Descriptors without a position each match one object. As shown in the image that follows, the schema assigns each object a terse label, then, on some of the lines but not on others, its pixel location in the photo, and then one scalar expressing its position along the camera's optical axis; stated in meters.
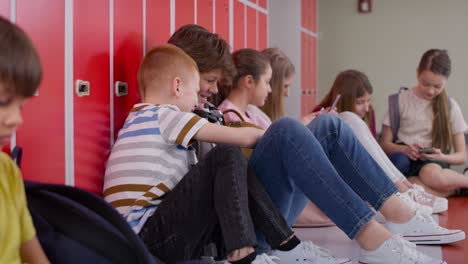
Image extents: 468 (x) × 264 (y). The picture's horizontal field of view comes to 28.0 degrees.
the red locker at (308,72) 4.99
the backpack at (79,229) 1.70
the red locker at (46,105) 1.93
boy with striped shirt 1.97
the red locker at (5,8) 1.84
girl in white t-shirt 3.53
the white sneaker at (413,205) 2.69
